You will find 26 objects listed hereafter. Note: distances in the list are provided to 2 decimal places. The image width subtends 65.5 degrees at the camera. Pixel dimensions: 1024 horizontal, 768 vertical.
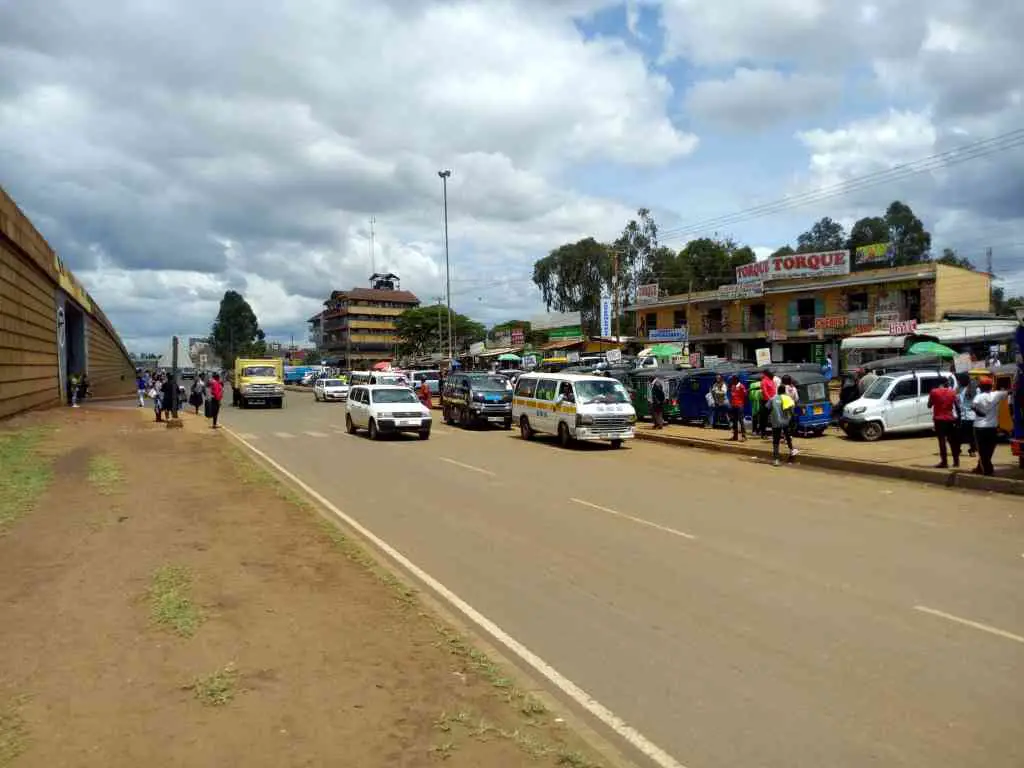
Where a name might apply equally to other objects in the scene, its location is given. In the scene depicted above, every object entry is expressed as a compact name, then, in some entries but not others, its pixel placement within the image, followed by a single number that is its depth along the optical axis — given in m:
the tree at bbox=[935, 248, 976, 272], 71.19
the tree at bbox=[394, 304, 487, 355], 95.56
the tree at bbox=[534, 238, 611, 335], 77.88
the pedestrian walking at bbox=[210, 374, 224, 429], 26.12
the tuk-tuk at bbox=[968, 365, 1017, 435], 15.09
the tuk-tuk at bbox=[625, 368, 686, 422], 25.81
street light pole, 50.94
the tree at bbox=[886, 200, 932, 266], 74.12
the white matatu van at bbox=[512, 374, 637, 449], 20.39
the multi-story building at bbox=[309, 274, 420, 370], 131.00
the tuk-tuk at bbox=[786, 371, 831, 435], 21.06
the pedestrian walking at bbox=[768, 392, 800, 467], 16.97
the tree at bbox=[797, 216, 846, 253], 88.10
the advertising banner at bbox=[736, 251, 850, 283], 45.44
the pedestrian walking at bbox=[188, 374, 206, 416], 33.44
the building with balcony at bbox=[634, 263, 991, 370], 40.94
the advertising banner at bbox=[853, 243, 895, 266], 49.38
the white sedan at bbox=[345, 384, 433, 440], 22.58
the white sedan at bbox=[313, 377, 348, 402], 46.53
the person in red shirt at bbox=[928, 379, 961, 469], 14.70
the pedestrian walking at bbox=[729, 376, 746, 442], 20.80
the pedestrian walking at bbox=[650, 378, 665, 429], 24.58
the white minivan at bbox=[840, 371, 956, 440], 19.92
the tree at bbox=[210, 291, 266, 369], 147.40
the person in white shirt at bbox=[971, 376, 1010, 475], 13.66
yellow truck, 39.81
